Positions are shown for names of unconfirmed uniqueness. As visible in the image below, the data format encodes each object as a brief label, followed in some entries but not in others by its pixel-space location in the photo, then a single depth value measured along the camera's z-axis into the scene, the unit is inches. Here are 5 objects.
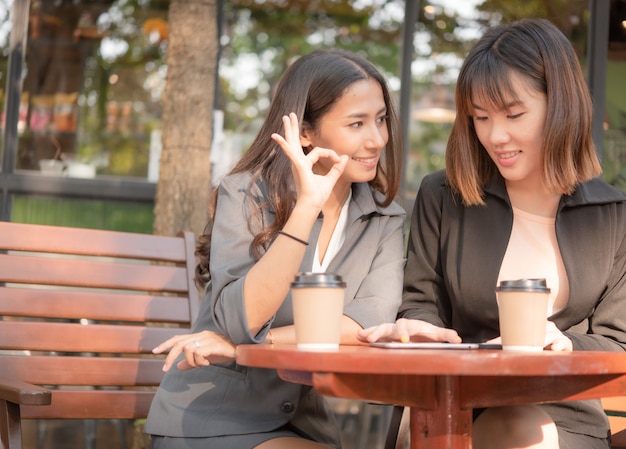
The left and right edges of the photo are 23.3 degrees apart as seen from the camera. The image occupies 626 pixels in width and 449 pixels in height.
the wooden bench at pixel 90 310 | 136.9
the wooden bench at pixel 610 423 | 122.1
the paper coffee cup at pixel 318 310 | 99.4
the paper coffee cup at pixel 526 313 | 101.9
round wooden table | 90.7
